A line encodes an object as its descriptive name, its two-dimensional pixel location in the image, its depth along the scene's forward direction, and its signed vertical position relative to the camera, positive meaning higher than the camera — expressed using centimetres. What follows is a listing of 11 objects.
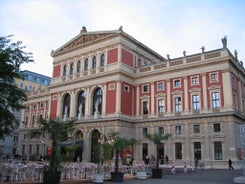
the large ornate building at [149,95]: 3409 +736
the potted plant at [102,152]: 2070 -42
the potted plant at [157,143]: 2328 +34
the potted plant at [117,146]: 1986 +3
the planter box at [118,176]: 1984 -210
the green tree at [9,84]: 1616 +367
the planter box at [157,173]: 2325 -217
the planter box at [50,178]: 1505 -173
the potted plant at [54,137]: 1516 +51
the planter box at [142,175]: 2214 -223
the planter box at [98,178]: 1839 -208
